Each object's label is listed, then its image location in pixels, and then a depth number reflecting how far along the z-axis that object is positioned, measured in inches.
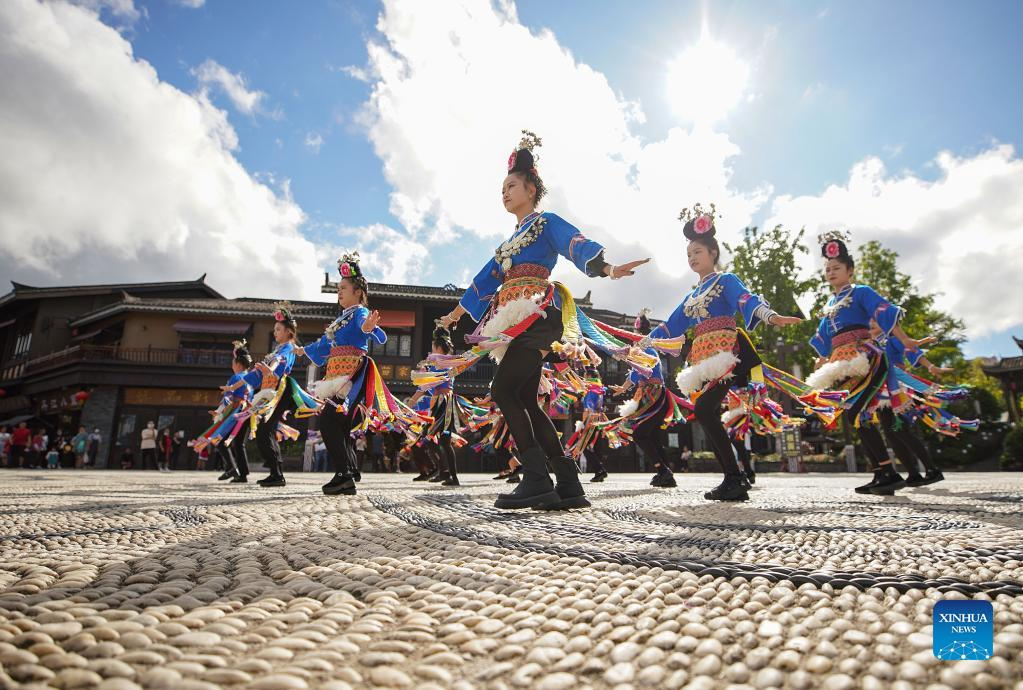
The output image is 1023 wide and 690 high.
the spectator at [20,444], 703.7
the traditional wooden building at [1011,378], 977.5
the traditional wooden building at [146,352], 807.7
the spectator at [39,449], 744.3
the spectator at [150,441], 633.6
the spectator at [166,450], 663.8
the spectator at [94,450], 763.8
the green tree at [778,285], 749.2
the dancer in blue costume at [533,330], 119.6
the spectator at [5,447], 714.8
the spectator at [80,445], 706.2
